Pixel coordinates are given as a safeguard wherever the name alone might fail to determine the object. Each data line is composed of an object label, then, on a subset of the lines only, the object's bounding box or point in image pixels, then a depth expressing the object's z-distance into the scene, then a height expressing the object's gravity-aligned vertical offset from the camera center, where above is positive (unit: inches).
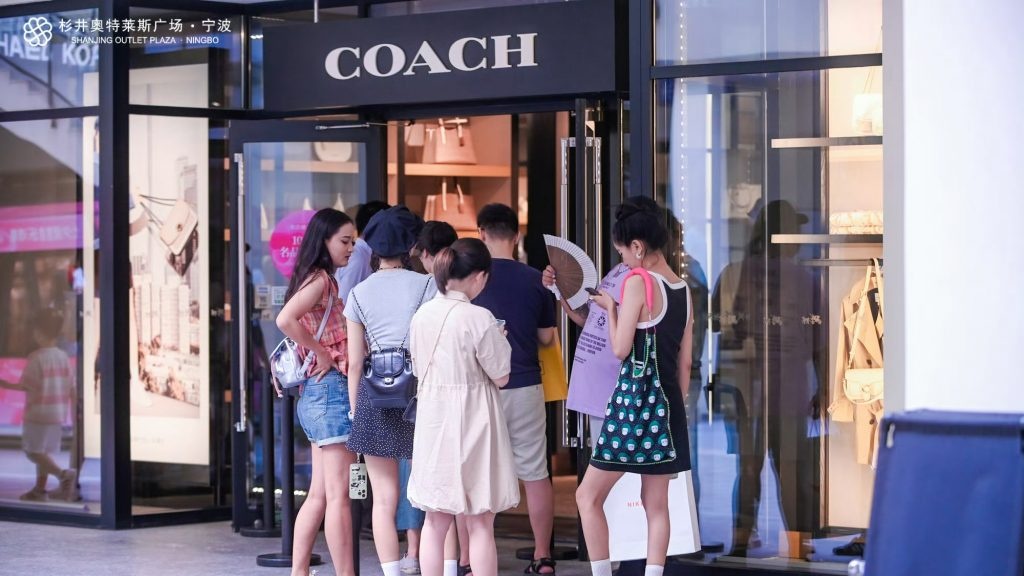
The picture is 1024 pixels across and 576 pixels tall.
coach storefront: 459.4 +10.2
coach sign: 503.3 +37.0
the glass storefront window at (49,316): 613.7 -14.8
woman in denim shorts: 422.0 -18.0
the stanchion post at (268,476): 564.6 -46.8
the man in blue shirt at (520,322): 461.9 -12.5
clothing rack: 453.0 -2.6
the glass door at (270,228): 574.8 +4.6
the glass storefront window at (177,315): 612.2 -14.5
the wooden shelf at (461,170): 756.3 +21.9
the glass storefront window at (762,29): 450.8 +36.6
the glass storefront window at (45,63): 613.1 +42.4
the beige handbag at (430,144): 763.1 +29.0
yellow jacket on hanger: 452.1 -17.5
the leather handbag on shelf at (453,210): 777.2 +10.9
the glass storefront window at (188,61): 608.8 +42.1
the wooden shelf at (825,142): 450.8 +17.3
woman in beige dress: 370.8 -20.1
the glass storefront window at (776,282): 454.5 -5.9
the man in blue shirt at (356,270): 466.2 -3.6
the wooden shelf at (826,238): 451.5 +1.4
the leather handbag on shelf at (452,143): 760.6 +29.3
